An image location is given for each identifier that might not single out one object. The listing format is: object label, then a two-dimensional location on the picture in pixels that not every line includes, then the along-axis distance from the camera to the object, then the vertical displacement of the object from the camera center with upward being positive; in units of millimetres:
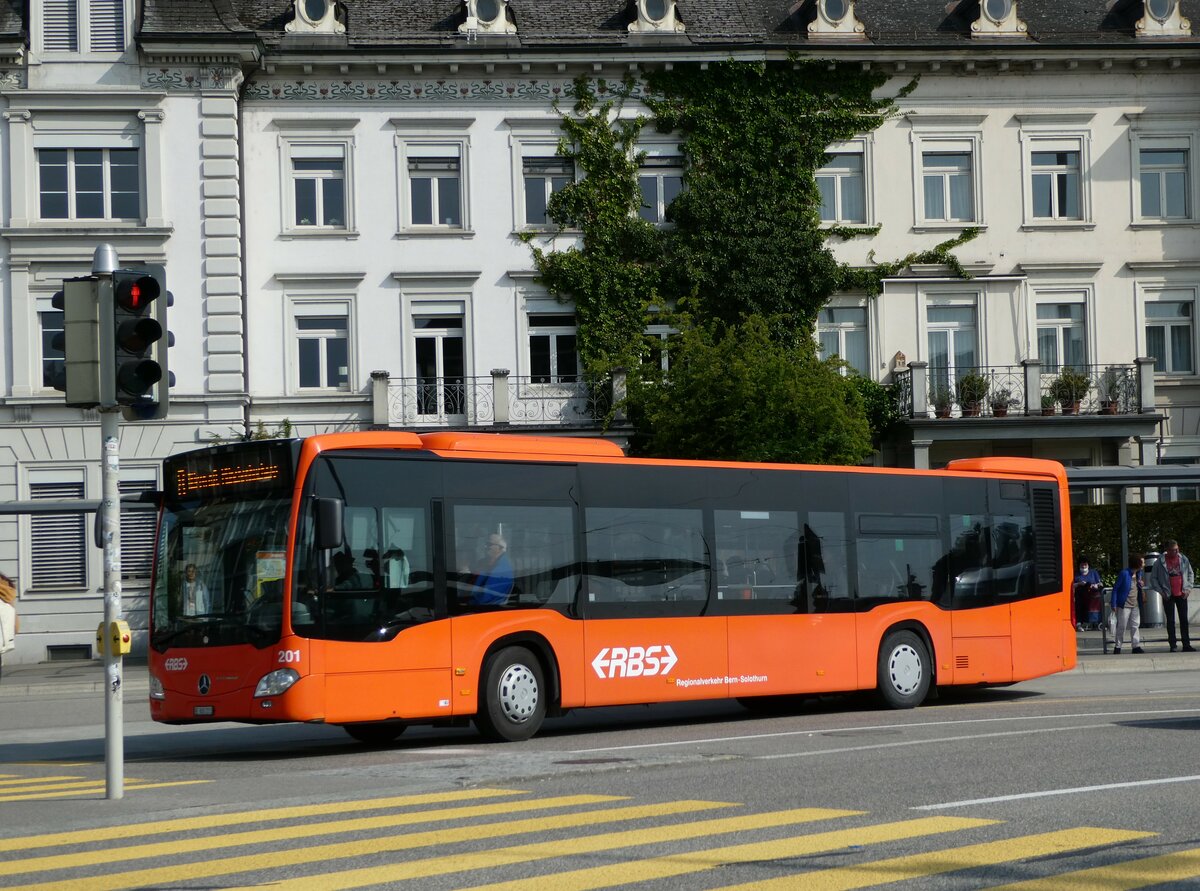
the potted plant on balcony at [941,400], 36781 +2244
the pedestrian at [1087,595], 28828 -1773
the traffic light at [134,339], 11375 +1253
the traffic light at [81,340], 11422 +1256
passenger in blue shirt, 15388 -646
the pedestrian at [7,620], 18953 -1167
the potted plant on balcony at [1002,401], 36812 +2191
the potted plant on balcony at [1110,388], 37188 +2464
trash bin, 30375 -2162
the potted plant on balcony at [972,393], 36906 +2388
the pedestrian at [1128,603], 26984 -1803
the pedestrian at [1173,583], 26703 -1462
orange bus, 14438 -759
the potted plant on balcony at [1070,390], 37094 +2415
